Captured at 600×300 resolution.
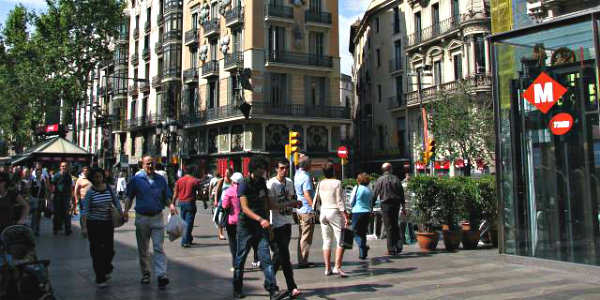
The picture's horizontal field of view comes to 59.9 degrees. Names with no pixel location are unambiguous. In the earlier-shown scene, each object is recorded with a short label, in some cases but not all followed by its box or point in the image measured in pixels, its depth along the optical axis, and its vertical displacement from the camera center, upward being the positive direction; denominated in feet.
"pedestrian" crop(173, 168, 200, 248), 38.78 -1.02
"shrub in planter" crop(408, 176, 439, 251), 36.73 -1.69
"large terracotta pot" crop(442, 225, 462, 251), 35.55 -4.08
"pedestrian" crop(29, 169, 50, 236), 44.70 -1.10
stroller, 18.60 -3.03
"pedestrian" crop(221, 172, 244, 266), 28.48 -1.72
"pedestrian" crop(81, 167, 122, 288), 24.64 -1.79
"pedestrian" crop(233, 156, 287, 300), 21.11 -1.82
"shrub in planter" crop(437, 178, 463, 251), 36.55 -1.58
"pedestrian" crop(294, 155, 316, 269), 29.27 -1.82
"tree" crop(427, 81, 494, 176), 97.35 +10.16
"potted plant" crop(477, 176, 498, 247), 37.11 -1.72
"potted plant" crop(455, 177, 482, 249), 36.32 -2.33
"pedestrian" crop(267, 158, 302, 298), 21.88 -1.58
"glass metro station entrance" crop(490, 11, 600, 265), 27.04 +2.15
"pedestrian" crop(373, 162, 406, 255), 34.40 -1.64
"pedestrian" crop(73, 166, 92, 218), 37.37 -0.09
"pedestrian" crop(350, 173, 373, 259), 32.09 -2.10
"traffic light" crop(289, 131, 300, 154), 59.52 +4.45
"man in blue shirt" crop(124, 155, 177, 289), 24.54 -1.57
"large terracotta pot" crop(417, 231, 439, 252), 35.70 -4.20
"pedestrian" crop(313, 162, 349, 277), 26.73 -1.79
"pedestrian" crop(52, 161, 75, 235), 45.57 -1.34
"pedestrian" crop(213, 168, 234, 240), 41.23 -0.24
